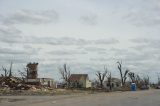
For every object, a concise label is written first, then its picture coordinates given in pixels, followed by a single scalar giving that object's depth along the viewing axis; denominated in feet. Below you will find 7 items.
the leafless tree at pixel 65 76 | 193.67
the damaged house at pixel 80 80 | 224.51
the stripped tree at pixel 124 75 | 201.20
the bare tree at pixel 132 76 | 238.80
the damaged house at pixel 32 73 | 162.08
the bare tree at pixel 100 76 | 204.02
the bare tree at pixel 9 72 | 146.82
